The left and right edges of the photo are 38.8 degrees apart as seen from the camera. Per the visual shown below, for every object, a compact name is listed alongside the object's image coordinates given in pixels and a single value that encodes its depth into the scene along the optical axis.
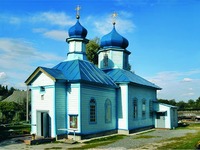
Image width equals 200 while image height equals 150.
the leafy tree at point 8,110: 33.91
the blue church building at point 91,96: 17.53
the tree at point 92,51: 36.69
